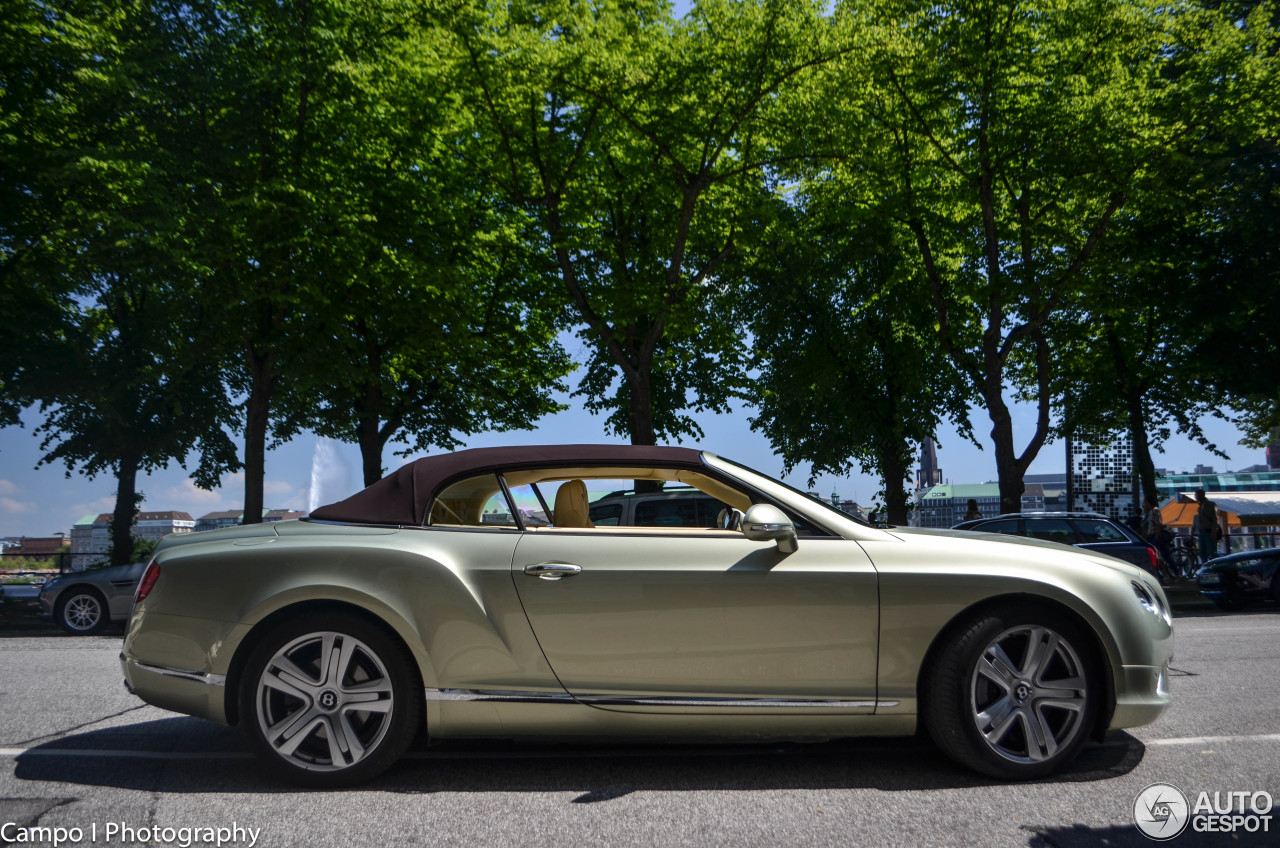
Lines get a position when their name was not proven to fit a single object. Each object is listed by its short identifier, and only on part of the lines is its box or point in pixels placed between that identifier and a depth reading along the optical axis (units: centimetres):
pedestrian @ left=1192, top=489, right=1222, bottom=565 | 2066
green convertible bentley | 424
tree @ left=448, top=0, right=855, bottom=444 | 1734
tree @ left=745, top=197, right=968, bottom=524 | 2841
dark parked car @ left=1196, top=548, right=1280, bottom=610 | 1416
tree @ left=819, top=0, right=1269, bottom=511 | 1762
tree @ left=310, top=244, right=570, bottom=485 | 2006
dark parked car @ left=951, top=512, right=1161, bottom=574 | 1495
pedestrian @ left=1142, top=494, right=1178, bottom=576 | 2236
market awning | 3088
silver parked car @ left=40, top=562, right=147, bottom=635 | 1290
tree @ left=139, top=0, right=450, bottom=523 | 1666
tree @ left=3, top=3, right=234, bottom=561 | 1584
